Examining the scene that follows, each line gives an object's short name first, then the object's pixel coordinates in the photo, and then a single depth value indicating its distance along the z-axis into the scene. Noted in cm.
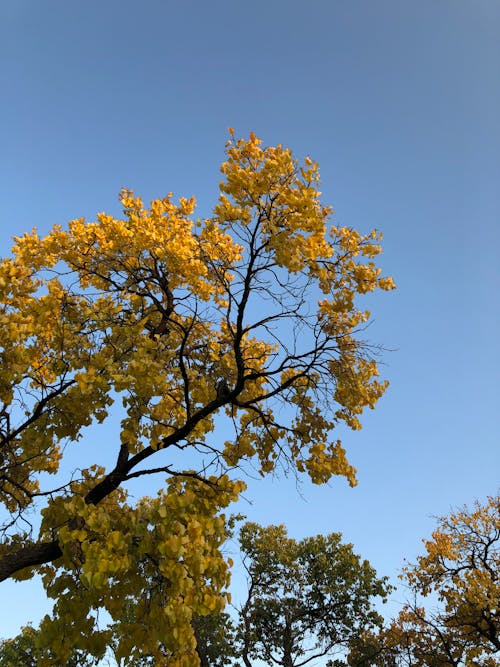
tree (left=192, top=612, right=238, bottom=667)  2139
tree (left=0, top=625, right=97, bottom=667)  2456
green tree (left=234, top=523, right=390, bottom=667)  2089
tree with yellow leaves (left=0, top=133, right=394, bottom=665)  541
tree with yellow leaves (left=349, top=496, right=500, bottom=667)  1556
